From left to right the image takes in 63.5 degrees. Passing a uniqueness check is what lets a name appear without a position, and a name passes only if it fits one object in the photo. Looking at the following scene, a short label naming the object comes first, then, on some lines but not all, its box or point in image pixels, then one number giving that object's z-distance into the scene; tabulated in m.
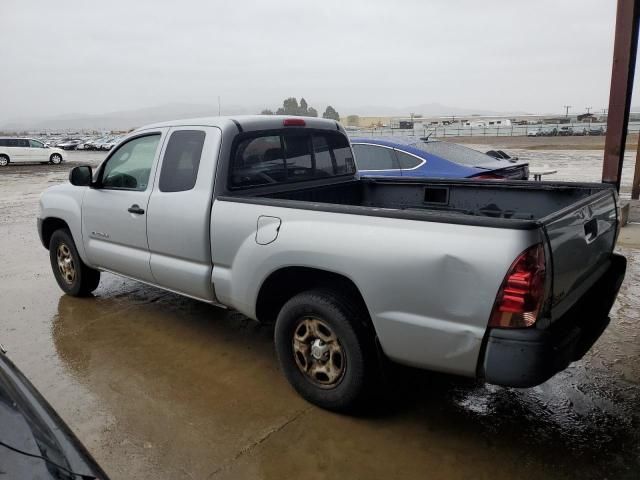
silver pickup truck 2.45
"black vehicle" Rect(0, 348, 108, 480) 1.55
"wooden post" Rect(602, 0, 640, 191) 7.07
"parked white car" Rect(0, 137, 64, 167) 28.81
